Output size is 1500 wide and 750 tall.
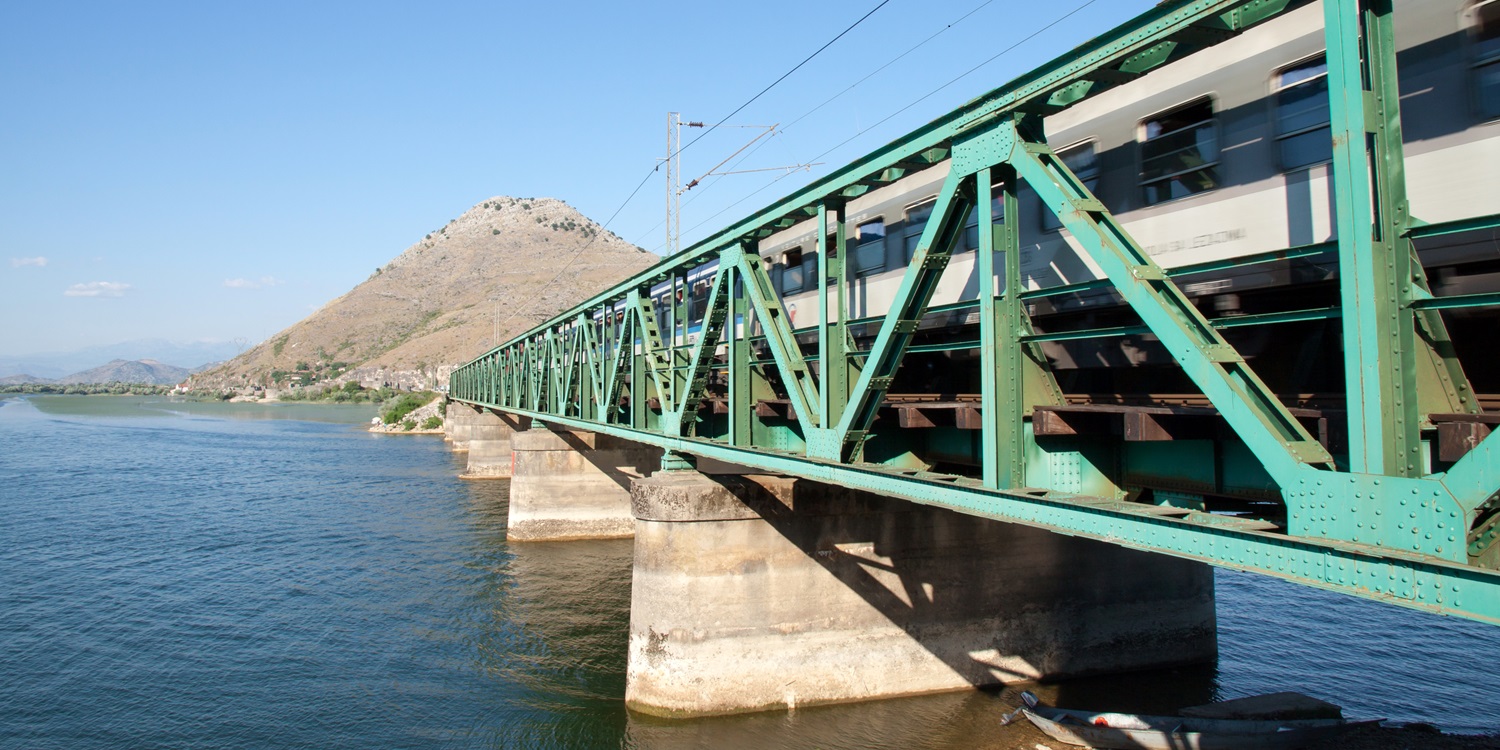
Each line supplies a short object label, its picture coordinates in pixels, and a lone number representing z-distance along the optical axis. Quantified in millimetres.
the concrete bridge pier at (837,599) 15359
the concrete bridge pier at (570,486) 32625
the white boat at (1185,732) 13047
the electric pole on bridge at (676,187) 30531
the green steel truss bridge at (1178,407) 4777
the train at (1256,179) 6227
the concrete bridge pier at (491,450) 53125
